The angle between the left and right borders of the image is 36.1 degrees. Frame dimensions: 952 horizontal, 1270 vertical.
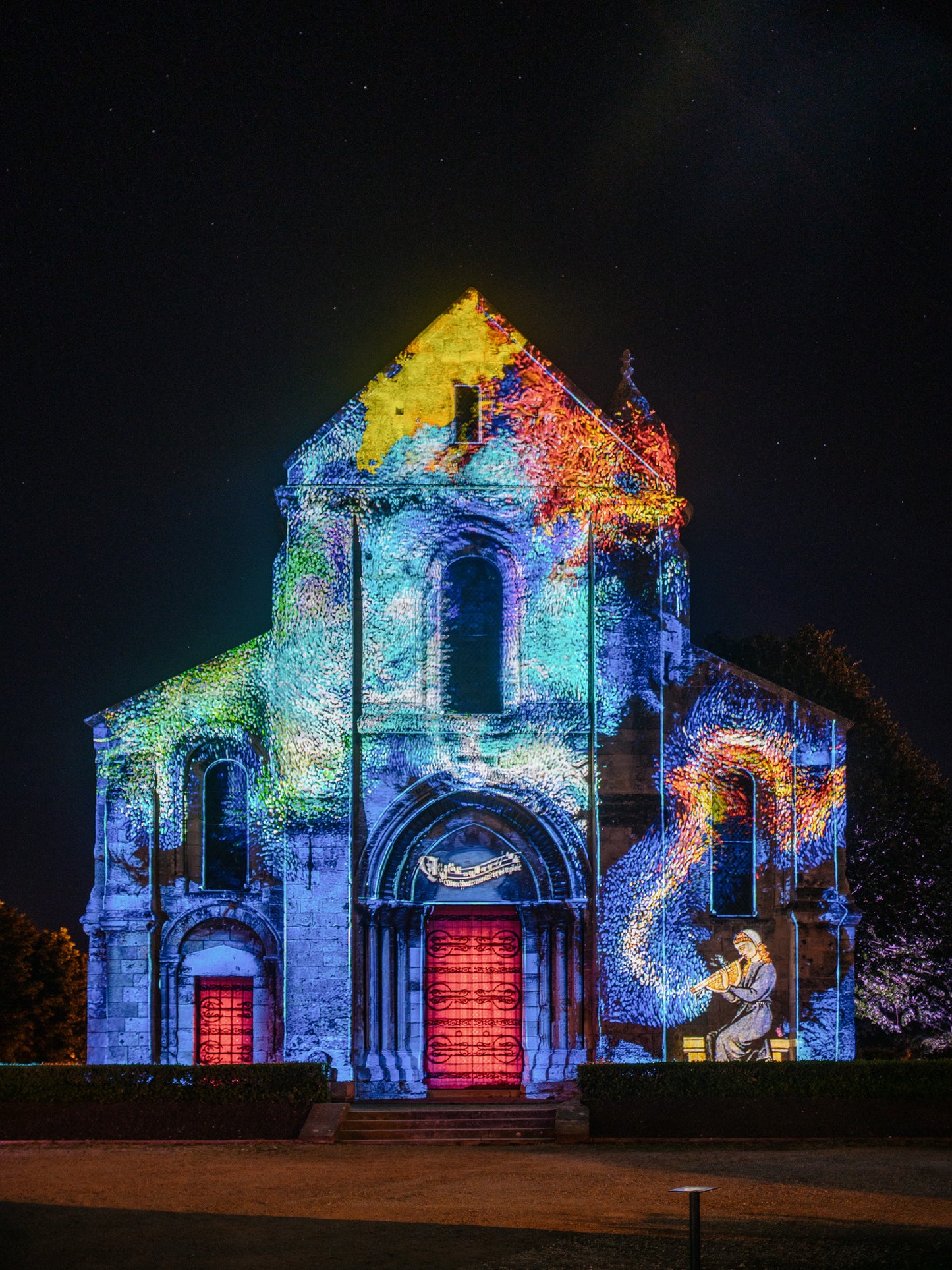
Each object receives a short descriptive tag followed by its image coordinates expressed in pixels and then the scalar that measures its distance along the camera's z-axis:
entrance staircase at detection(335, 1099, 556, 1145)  24.70
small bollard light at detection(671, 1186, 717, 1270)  12.36
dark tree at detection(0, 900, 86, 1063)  51.50
